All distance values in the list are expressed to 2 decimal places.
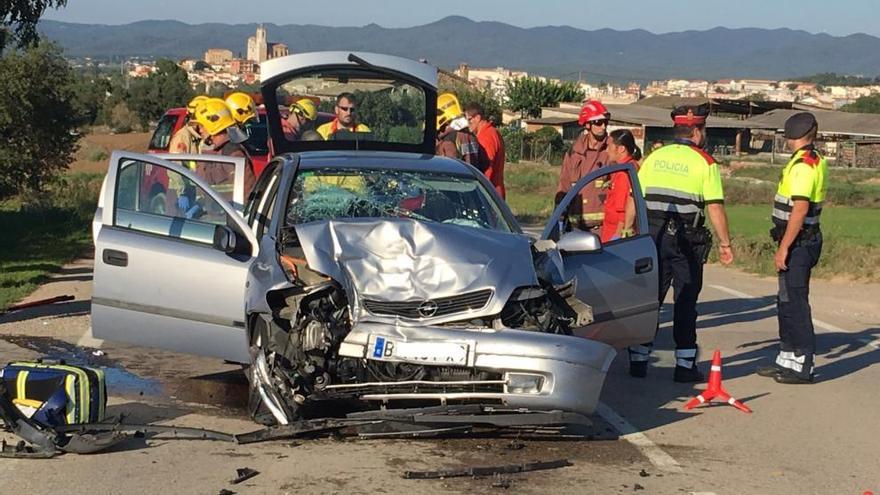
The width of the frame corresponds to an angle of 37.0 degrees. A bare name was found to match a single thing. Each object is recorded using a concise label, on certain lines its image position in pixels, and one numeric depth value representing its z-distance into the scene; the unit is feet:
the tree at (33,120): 98.78
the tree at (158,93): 292.81
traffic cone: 28.25
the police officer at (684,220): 31.73
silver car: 22.17
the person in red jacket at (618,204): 33.17
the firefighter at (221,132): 38.17
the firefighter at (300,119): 33.55
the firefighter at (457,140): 41.65
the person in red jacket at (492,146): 43.39
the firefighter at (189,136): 43.83
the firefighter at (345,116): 35.14
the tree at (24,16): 64.18
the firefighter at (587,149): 36.37
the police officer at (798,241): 31.71
